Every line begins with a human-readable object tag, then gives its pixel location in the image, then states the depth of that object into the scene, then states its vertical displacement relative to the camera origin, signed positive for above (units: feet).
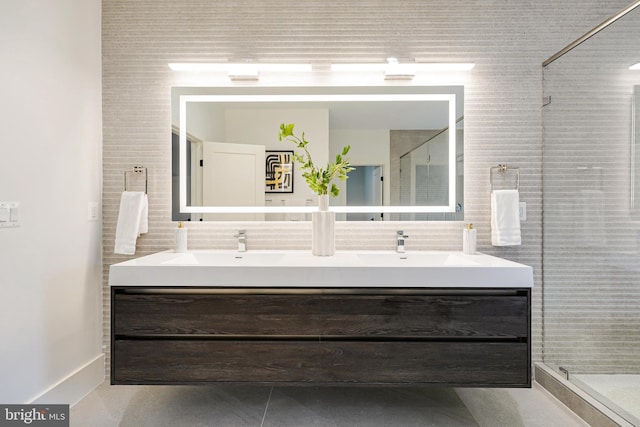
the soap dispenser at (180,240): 6.89 -0.62
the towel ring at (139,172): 7.27 +0.67
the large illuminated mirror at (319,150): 7.25 +1.11
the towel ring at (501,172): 7.14 +0.68
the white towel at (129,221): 6.80 -0.27
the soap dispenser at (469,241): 6.76 -0.61
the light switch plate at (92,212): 6.91 -0.11
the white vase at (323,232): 6.50 -0.44
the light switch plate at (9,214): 5.09 -0.11
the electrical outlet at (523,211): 7.17 -0.07
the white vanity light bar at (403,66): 7.10 +2.72
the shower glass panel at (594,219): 5.94 -0.20
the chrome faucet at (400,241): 6.97 -0.64
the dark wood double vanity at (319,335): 5.29 -1.83
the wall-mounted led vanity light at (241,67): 7.14 +2.70
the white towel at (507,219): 6.80 -0.21
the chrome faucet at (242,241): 7.05 -0.65
